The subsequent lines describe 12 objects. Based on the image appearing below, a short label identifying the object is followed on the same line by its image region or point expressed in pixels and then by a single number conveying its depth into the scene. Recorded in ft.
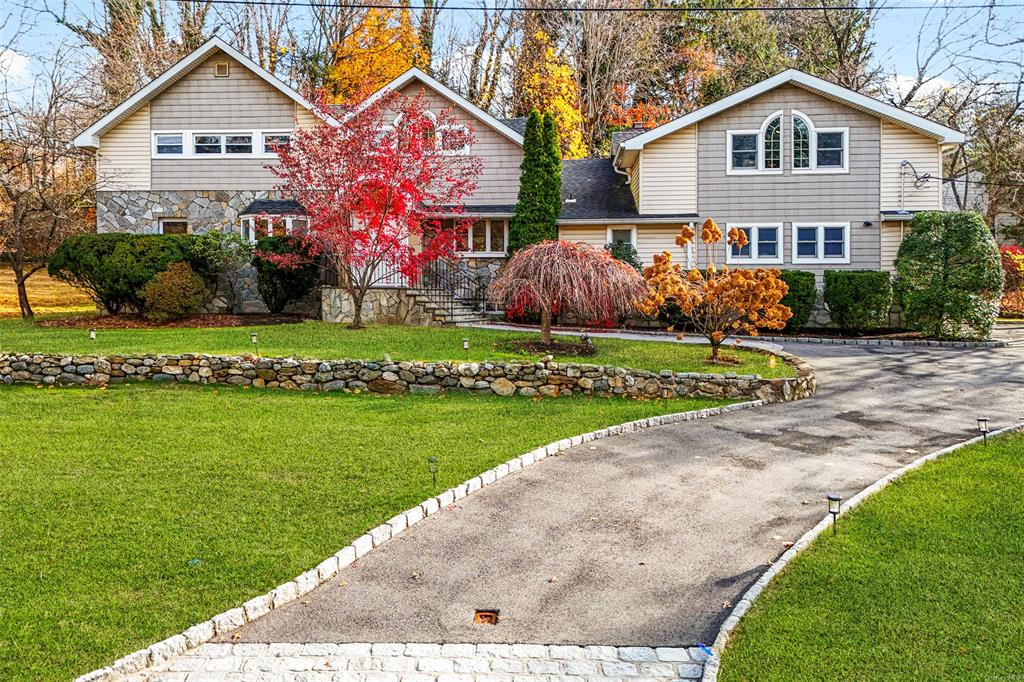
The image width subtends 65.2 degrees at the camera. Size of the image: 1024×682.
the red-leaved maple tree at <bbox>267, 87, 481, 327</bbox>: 56.90
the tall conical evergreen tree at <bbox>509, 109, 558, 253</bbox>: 69.77
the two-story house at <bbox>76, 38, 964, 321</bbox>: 72.08
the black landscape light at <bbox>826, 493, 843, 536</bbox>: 20.99
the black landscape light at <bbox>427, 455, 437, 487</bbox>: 24.72
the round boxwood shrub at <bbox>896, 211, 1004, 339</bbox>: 63.05
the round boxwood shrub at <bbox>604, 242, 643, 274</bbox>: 69.15
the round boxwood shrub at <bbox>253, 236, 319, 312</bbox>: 66.13
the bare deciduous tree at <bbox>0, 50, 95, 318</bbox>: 64.39
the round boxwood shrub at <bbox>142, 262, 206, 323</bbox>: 61.16
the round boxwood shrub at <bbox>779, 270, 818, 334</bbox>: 67.15
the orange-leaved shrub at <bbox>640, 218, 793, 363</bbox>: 43.83
